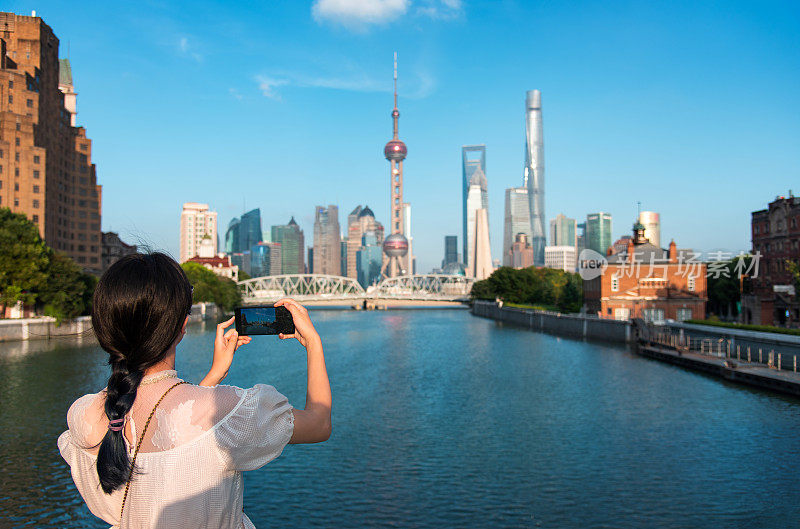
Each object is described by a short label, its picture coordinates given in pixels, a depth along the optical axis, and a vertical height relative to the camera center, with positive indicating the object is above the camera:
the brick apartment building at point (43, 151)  60.78 +14.84
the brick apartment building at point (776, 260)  46.12 +1.81
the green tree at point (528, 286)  89.81 -0.12
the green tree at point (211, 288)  84.88 -0.13
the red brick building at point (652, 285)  54.41 -0.09
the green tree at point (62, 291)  48.16 -0.21
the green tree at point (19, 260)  44.62 +2.08
